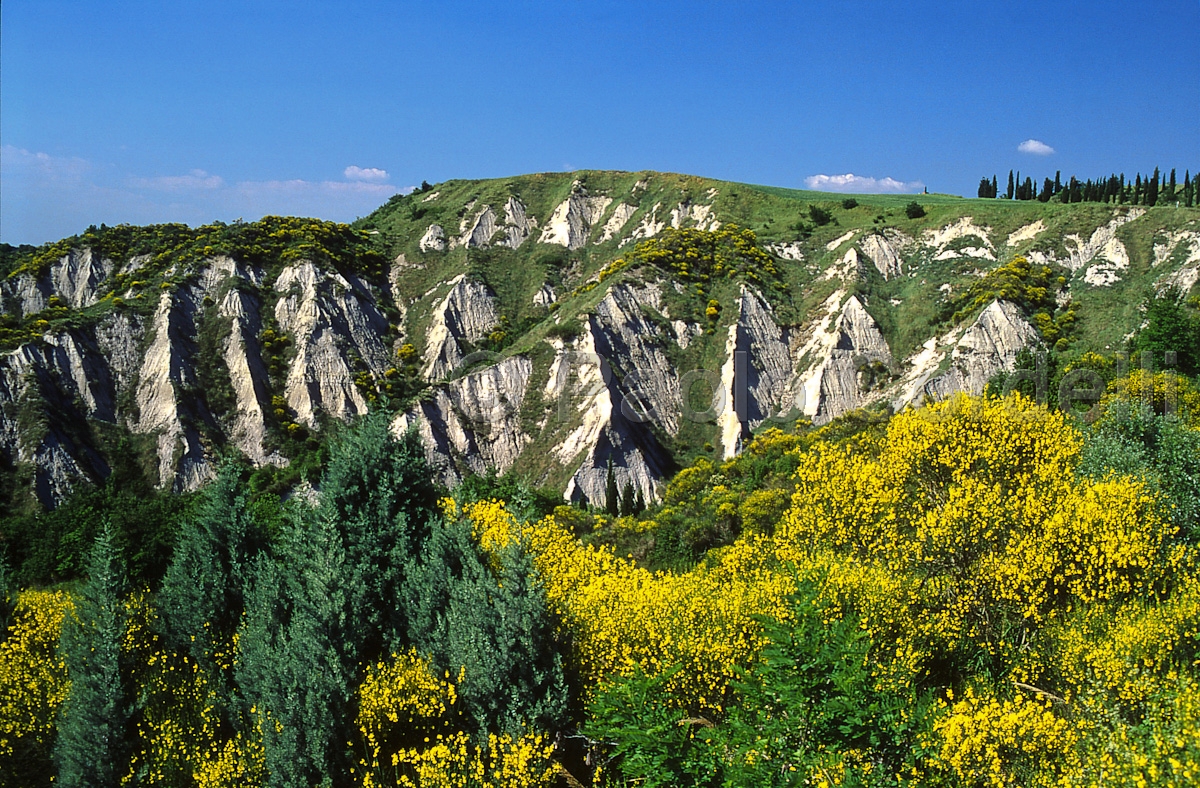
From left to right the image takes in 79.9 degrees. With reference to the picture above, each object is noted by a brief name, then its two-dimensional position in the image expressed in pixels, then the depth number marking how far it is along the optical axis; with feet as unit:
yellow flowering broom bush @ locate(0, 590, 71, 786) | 65.46
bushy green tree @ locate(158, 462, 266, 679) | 69.41
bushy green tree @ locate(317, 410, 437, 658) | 63.26
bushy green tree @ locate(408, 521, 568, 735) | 52.24
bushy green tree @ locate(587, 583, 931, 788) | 41.47
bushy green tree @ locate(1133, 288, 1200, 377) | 154.71
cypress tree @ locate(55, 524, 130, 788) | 57.88
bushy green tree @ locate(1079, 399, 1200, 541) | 68.13
